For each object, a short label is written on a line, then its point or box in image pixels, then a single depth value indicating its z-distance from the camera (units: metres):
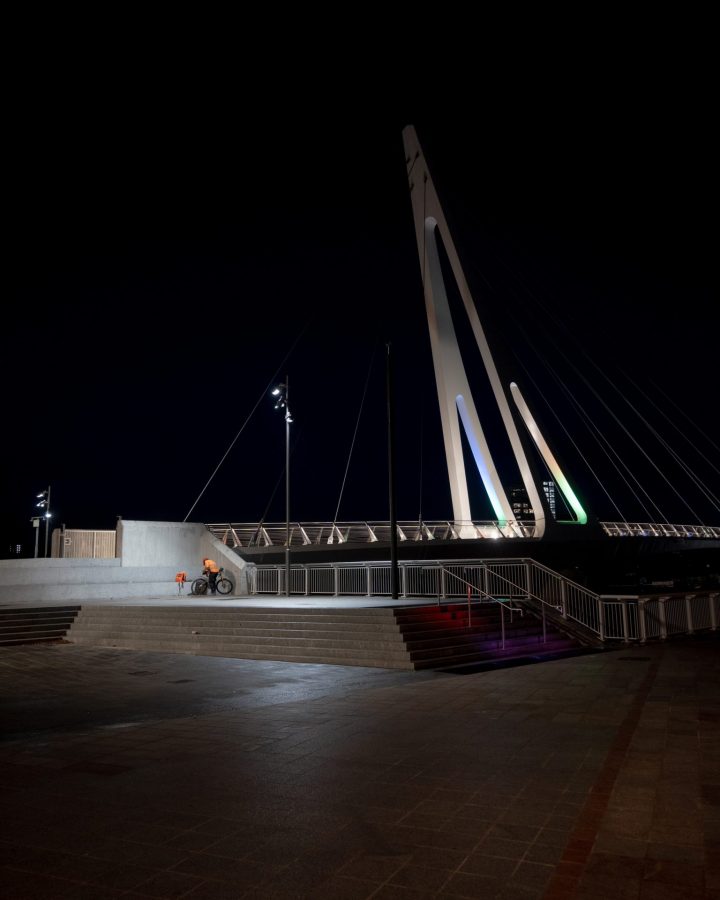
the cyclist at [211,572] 23.52
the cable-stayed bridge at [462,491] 29.05
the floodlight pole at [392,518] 16.39
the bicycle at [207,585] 23.08
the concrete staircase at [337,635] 12.88
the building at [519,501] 146.31
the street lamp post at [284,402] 22.08
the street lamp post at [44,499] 40.13
